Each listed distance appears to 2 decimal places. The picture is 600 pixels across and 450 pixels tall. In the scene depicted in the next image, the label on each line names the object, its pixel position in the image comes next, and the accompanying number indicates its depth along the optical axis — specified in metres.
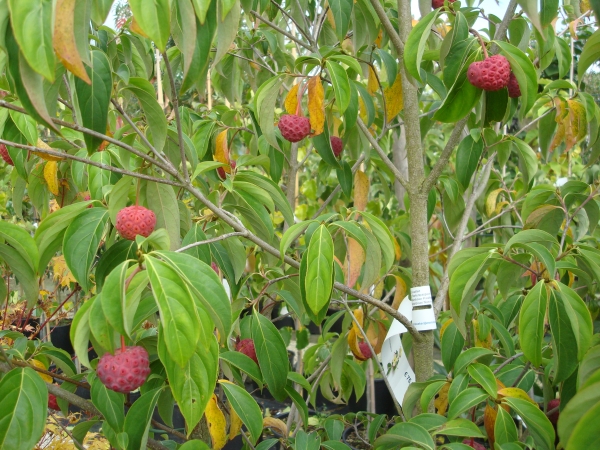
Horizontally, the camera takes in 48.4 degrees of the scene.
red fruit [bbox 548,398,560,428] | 0.48
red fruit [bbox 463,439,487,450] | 0.45
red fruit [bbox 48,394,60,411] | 0.50
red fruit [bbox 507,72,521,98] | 0.43
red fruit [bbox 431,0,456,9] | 0.55
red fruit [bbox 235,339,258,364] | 0.50
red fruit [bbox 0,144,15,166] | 0.59
